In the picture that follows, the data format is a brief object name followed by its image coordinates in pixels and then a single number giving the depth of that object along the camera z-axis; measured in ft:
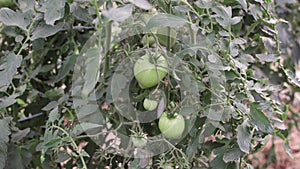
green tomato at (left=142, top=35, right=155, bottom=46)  2.59
